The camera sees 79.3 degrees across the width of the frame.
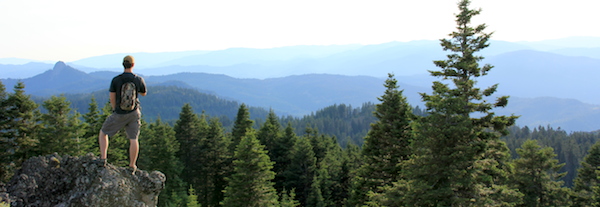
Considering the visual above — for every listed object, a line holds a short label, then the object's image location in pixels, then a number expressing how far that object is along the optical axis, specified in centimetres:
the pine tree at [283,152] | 4031
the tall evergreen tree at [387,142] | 2139
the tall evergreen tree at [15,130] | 2238
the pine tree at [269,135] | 4219
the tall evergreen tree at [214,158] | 3947
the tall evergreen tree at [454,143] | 1456
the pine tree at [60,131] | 2398
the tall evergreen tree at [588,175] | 3497
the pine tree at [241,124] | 4041
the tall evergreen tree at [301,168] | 3719
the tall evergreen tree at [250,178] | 2272
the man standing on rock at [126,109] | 870
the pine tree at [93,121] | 2889
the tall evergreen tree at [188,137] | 4230
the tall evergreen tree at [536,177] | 2858
